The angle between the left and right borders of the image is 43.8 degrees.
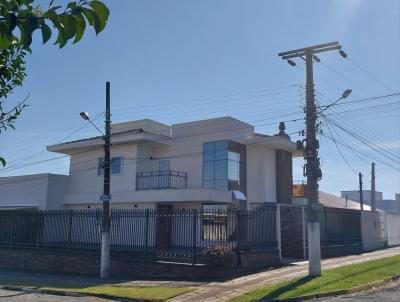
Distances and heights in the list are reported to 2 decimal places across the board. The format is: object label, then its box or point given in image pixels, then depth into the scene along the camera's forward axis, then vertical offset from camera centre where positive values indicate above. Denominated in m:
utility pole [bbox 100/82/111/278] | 19.34 +0.73
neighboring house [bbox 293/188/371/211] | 33.16 +3.15
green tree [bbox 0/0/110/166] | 2.51 +1.07
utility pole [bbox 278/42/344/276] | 17.23 +2.60
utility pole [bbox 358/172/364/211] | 44.99 +5.03
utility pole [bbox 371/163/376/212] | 41.45 +4.29
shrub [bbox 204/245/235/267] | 17.72 -0.79
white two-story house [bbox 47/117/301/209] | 29.05 +4.16
